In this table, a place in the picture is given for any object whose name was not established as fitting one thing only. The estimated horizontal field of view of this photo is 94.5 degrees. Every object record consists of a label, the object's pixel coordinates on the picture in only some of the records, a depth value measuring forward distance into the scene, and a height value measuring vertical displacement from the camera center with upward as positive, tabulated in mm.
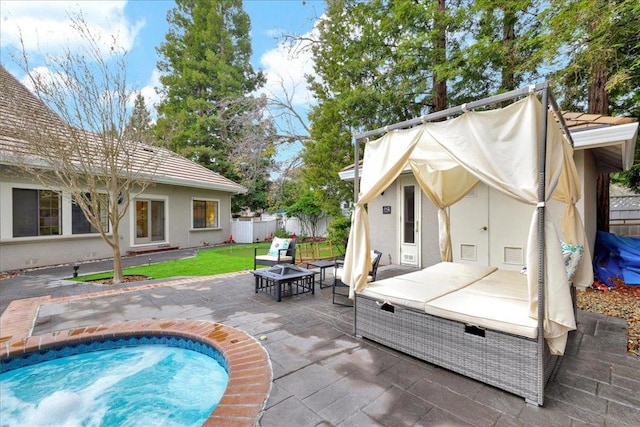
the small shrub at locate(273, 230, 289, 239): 14456 -812
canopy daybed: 2404 -744
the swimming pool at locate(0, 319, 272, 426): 2604 -1470
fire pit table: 5148 -1123
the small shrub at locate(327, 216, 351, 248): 10703 -484
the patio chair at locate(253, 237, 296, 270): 6896 -879
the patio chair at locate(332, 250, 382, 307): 4945 -1002
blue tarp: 6012 -987
